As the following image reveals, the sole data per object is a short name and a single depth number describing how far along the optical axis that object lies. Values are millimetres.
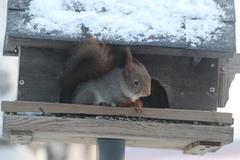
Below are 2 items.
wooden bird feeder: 6301
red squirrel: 6840
